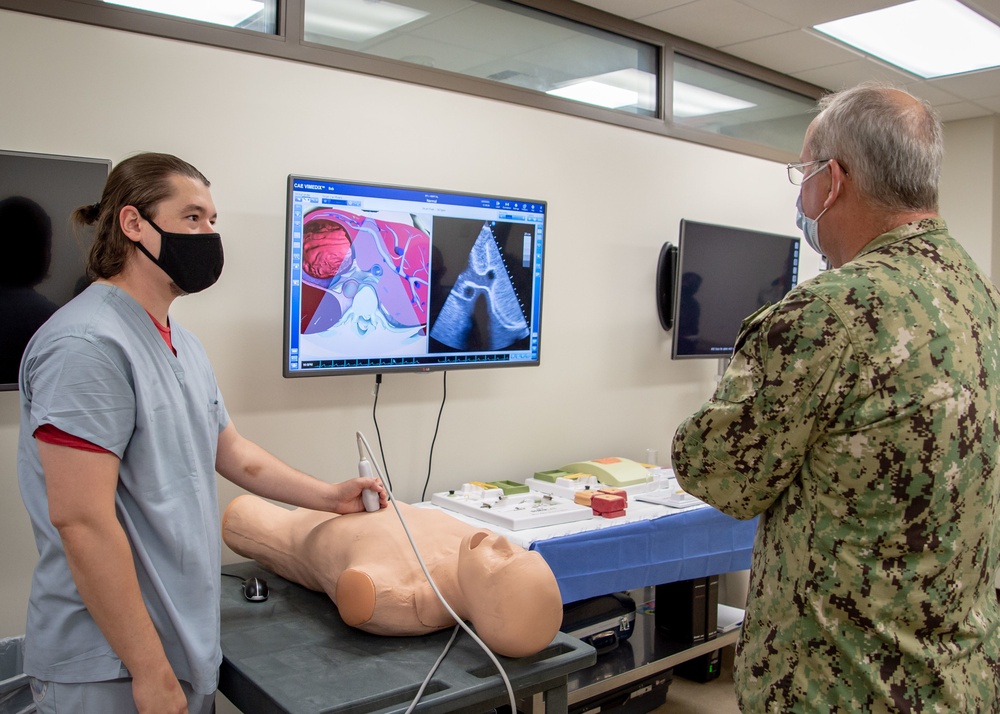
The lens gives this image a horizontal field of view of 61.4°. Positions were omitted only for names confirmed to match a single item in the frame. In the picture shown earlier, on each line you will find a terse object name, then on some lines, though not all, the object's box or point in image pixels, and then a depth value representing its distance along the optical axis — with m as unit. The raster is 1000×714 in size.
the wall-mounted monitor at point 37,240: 1.87
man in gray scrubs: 1.23
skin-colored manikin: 1.48
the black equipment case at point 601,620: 2.61
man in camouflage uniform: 1.21
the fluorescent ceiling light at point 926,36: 3.38
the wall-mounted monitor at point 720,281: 3.23
